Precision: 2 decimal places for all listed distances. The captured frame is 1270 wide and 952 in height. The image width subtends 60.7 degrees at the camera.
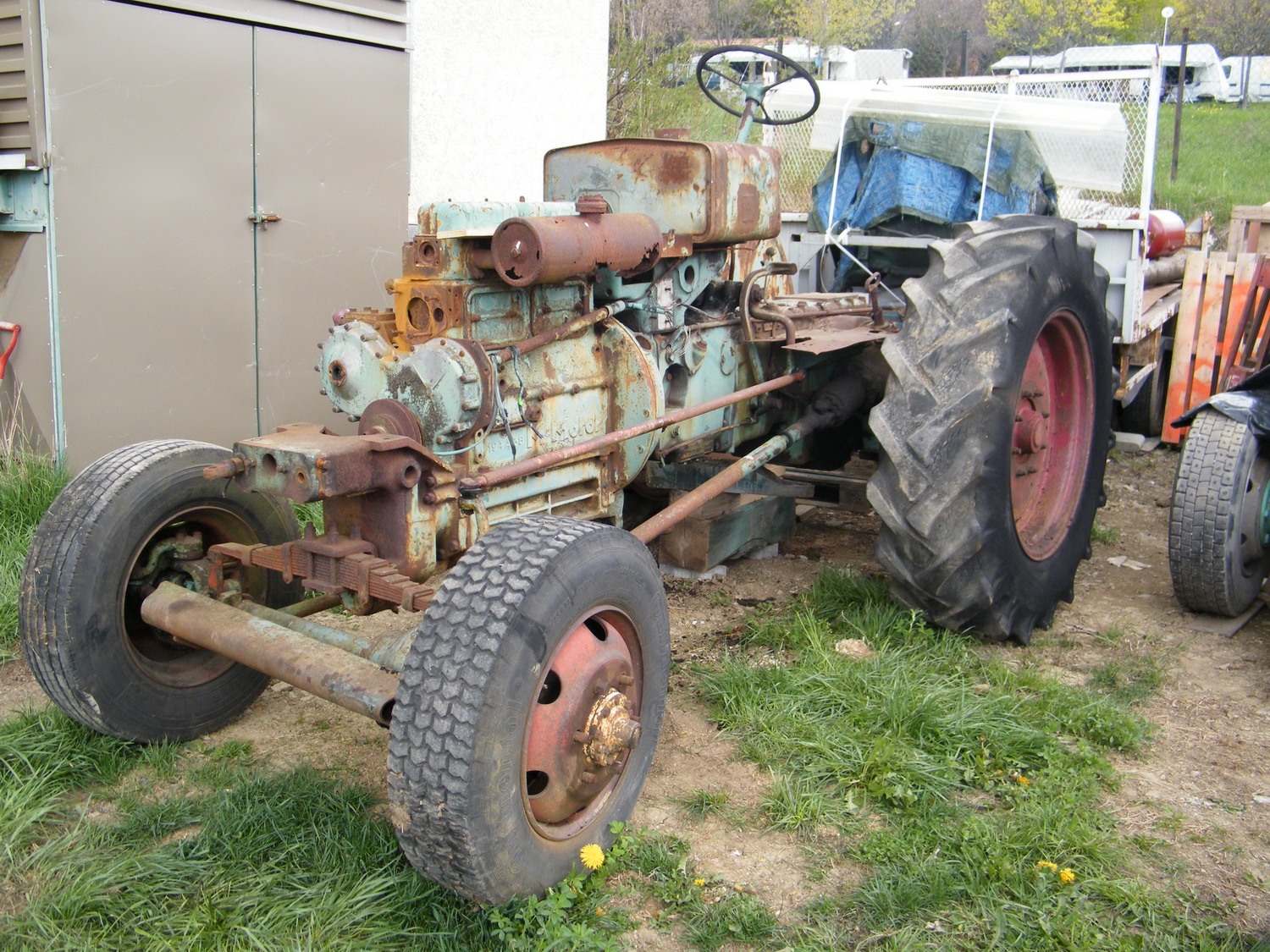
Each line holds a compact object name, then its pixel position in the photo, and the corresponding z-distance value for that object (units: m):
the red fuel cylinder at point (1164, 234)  7.41
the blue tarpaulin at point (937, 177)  5.37
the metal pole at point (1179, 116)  15.21
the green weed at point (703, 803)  2.90
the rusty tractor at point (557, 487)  2.33
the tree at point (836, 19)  21.02
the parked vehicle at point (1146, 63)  20.52
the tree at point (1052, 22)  20.09
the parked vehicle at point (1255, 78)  24.17
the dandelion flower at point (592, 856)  2.49
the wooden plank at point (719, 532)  4.43
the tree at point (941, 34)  24.69
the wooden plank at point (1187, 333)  6.85
